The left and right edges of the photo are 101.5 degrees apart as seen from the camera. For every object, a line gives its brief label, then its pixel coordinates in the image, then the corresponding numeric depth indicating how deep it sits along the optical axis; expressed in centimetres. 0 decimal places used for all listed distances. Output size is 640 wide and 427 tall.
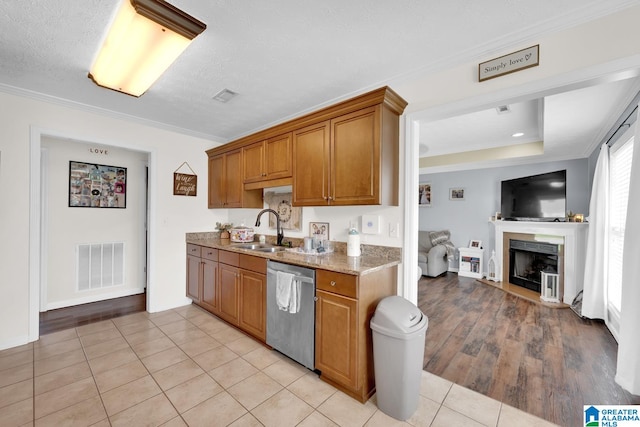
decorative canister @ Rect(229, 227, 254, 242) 357
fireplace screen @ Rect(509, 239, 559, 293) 431
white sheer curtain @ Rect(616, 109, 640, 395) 175
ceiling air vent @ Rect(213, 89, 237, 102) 259
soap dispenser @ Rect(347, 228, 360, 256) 238
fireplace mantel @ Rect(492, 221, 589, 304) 388
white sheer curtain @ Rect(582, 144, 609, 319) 318
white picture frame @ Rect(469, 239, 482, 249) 550
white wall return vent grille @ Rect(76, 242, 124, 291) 373
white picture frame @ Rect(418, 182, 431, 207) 632
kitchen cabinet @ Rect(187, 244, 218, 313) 321
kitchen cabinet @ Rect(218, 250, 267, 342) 255
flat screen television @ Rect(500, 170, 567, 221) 418
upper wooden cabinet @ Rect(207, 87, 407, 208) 208
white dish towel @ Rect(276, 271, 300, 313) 217
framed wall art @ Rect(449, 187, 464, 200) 581
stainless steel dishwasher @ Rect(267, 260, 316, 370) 210
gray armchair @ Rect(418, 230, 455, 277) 531
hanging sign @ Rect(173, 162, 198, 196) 367
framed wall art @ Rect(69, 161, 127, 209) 364
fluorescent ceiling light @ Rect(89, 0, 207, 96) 154
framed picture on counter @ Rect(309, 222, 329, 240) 286
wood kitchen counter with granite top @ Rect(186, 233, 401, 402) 183
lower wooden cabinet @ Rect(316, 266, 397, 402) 182
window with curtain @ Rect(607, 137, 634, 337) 279
